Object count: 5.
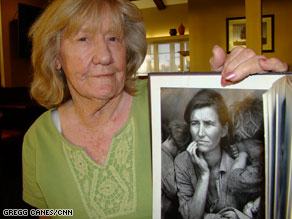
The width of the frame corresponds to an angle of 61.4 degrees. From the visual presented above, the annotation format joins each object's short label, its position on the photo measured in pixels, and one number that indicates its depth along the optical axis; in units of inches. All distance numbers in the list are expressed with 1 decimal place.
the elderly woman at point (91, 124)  28.0
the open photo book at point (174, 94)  17.8
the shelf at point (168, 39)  308.0
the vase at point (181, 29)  299.1
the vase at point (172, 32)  305.0
